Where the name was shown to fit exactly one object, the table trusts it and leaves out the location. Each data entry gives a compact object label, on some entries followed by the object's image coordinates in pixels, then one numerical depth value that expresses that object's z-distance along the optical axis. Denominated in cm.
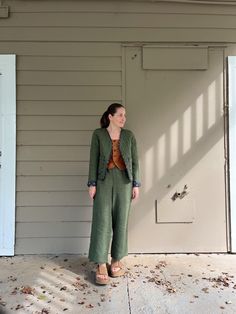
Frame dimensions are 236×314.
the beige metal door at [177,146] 346
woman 282
